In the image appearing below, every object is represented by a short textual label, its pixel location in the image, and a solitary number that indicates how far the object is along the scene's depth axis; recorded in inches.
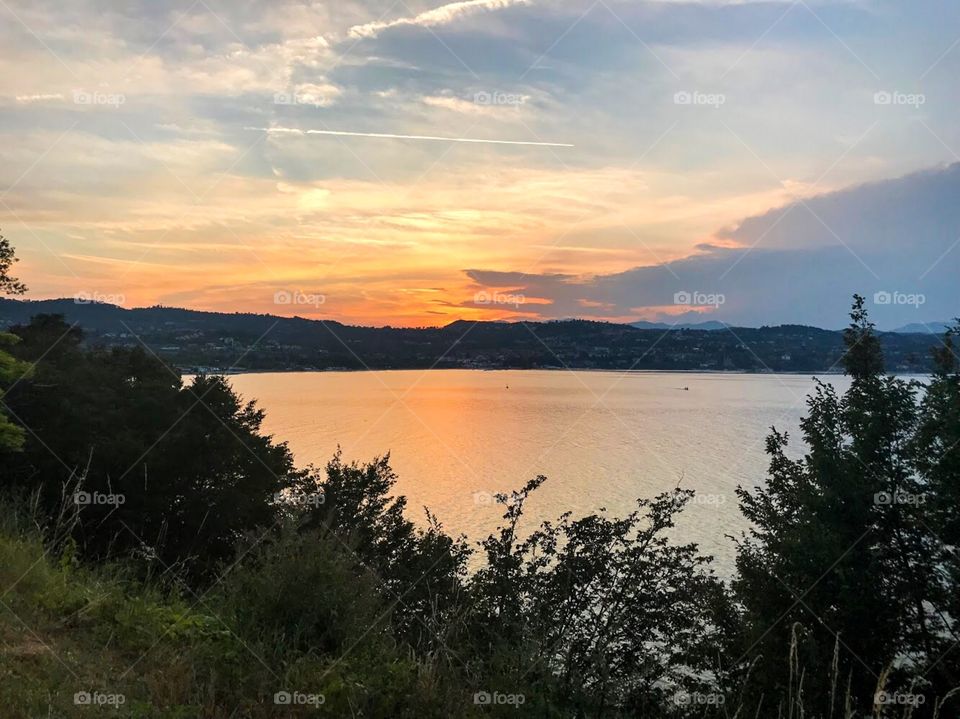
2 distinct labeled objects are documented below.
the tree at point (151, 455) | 889.5
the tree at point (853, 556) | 549.6
